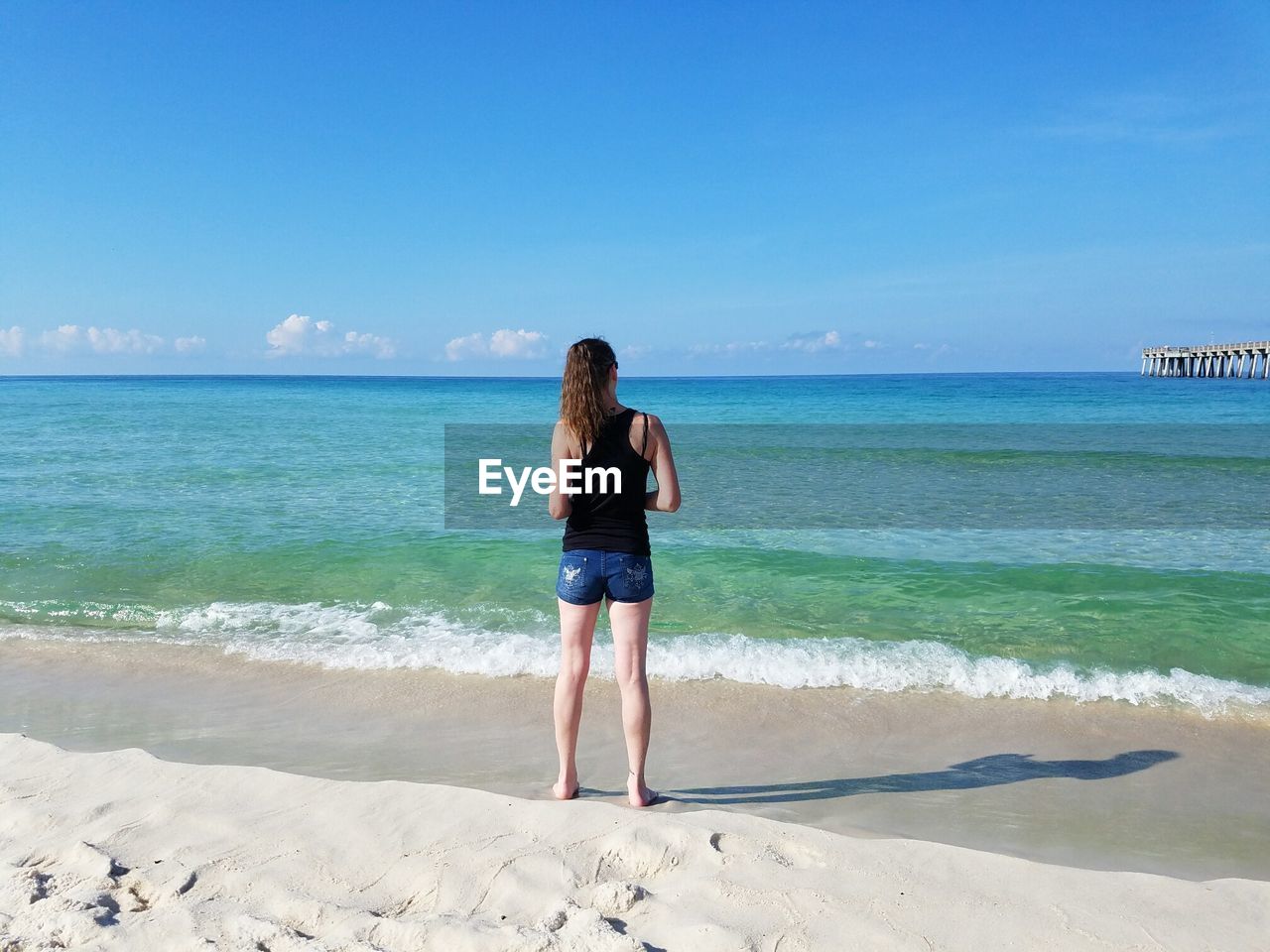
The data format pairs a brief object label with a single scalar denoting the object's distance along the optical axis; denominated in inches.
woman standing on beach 143.3
